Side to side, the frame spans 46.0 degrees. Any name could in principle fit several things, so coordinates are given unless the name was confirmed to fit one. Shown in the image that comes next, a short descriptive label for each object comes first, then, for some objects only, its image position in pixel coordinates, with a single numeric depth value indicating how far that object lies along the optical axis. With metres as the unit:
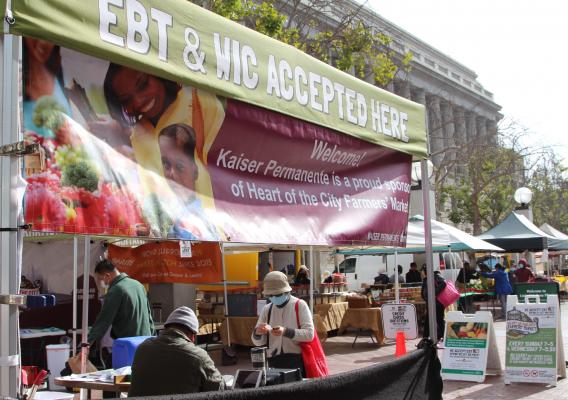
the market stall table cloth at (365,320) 15.27
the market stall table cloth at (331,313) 15.44
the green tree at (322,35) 16.89
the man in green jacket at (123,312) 6.71
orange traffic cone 11.94
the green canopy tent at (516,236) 21.98
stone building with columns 43.25
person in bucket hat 5.77
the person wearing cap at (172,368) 4.18
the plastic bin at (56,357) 9.02
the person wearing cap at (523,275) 22.83
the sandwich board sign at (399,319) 12.62
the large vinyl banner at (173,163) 2.82
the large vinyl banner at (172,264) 11.24
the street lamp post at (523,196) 26.75
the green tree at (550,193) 51.34
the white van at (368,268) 29.81
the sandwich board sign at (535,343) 10.14
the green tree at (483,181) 38.91
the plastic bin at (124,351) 5.97
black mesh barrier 2.45
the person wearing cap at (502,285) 21.47
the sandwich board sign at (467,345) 10.50
